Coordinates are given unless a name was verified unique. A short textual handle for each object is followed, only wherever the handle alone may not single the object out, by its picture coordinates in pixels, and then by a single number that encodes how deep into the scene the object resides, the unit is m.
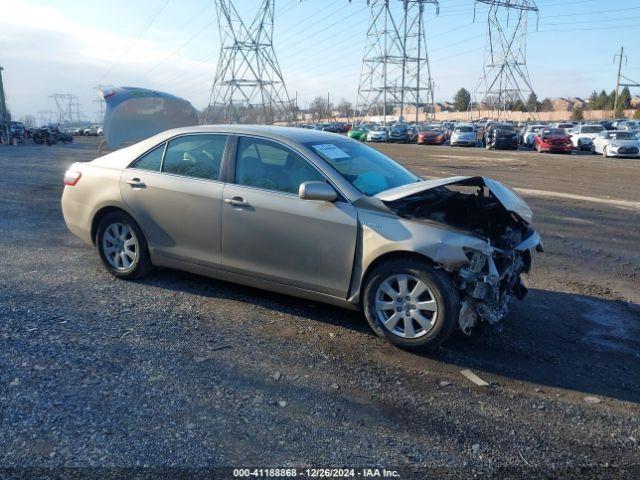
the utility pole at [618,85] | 78.06
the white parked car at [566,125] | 46.08
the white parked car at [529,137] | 39.16
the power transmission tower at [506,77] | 72.69
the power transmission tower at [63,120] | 177.95
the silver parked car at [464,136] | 43.34
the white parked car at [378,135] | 54.50
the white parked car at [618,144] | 28.67
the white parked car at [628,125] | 41.91
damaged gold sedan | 4.20
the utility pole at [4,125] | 37.81
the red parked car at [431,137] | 47.69
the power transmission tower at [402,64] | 72.00
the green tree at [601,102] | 98.56
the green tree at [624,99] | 93.77
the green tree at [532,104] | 98.24
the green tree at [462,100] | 132.12
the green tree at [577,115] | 88.75
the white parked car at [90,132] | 77.75
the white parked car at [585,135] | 35.53
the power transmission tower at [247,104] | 49.19
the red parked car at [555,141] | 33.91
